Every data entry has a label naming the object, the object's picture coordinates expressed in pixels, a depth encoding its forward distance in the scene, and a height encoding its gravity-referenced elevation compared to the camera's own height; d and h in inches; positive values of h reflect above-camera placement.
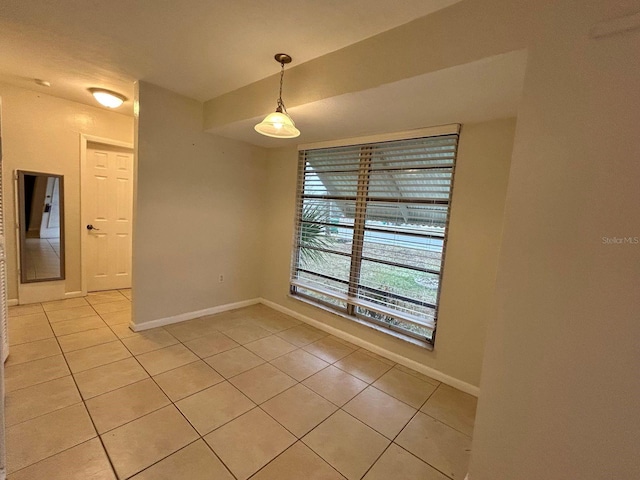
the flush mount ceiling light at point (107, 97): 117.2 +44.4
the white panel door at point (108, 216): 153.1 -9.0
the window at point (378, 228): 99.2 -2.7
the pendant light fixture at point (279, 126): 71.4 +23.2
